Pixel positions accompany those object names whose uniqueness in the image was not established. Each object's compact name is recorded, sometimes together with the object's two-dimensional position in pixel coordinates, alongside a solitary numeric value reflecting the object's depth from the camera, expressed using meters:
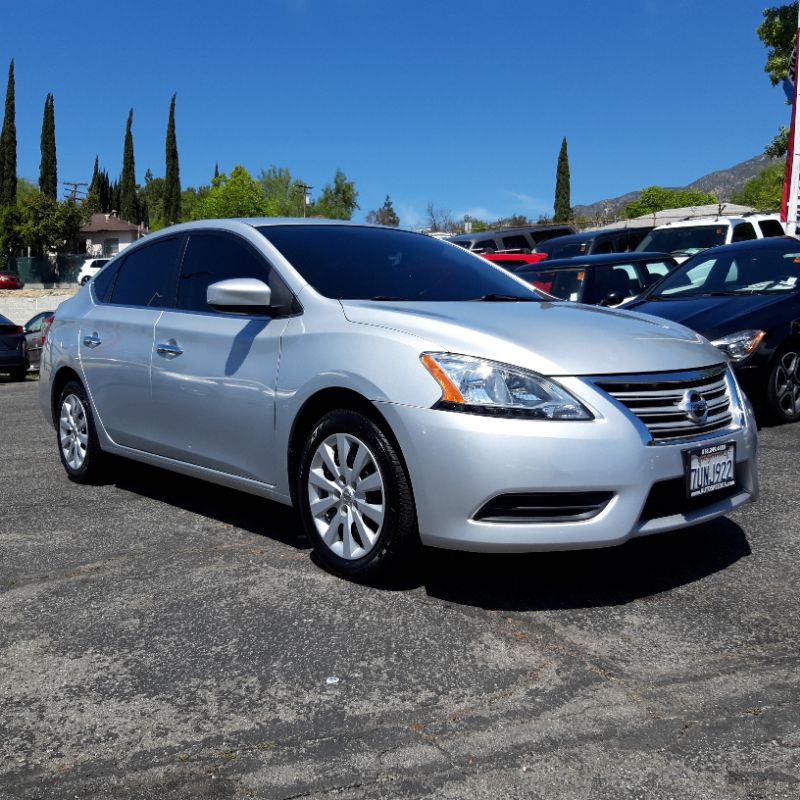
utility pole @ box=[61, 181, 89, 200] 105.94
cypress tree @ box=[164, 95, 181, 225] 87.06
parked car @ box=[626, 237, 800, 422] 7.76
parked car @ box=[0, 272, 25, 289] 60.48
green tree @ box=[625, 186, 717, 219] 95.50
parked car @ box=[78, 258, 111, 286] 51.55
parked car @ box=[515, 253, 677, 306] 11.46
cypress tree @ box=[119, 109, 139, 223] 99.54
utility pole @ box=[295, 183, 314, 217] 76.76
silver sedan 3.78
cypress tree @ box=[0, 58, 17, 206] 74.25
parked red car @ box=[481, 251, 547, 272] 21.10
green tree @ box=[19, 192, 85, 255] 71.06
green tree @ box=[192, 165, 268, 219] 76.81
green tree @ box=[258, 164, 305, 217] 95.64
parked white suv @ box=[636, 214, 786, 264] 16.70
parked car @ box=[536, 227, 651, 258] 19.61
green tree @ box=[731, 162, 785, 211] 87.81
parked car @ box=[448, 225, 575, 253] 27.00
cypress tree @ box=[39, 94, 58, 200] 78.00
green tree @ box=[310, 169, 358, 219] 99.56
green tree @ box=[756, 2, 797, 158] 34.00
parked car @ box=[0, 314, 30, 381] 18.17
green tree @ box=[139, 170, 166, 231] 114.80
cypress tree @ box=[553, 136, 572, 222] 79.25
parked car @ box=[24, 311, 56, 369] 19.59
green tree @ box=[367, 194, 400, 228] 117.77
